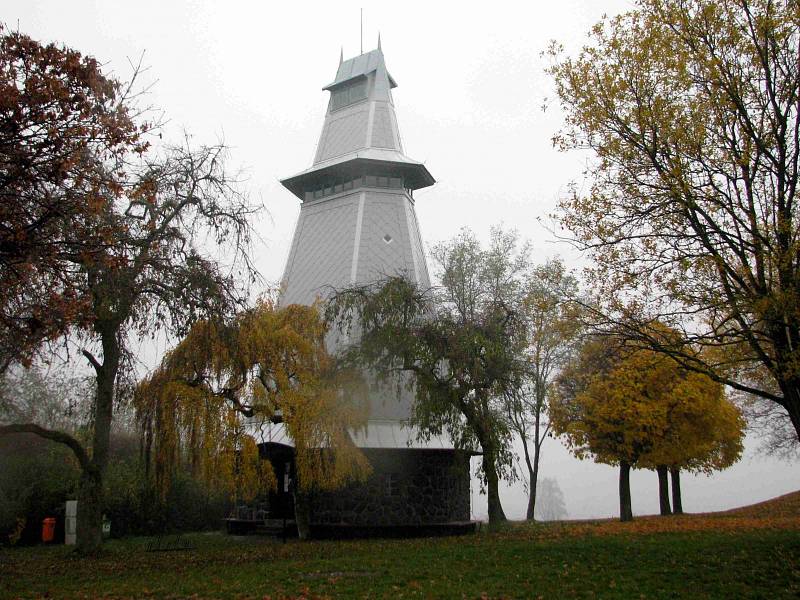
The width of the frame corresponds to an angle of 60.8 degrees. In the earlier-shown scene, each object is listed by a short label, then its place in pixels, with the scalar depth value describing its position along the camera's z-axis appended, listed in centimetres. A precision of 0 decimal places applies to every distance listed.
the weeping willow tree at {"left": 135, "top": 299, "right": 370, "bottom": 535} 1350
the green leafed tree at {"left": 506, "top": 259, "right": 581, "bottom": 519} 1670
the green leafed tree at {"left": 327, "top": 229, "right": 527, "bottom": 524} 1565
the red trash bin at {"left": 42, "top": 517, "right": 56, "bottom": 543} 1891
